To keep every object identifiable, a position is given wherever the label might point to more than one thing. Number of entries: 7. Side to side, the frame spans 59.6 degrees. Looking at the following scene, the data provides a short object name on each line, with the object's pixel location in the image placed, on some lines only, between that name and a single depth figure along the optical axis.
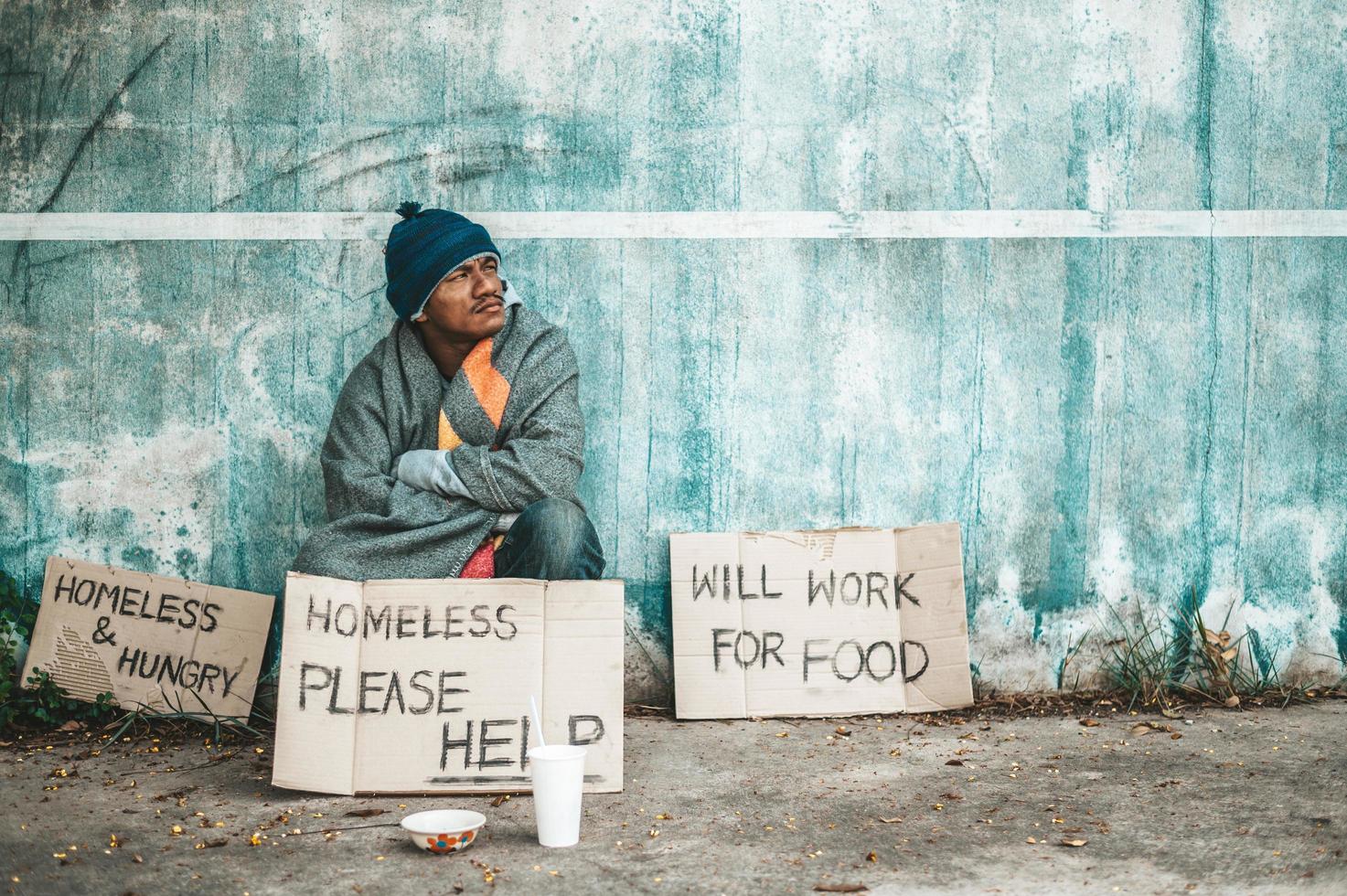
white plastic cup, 2.23
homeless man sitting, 2.94
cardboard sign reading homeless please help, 2.62
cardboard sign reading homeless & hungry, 3.25
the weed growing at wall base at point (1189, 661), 3.44
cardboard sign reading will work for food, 3.31
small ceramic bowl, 2.23
